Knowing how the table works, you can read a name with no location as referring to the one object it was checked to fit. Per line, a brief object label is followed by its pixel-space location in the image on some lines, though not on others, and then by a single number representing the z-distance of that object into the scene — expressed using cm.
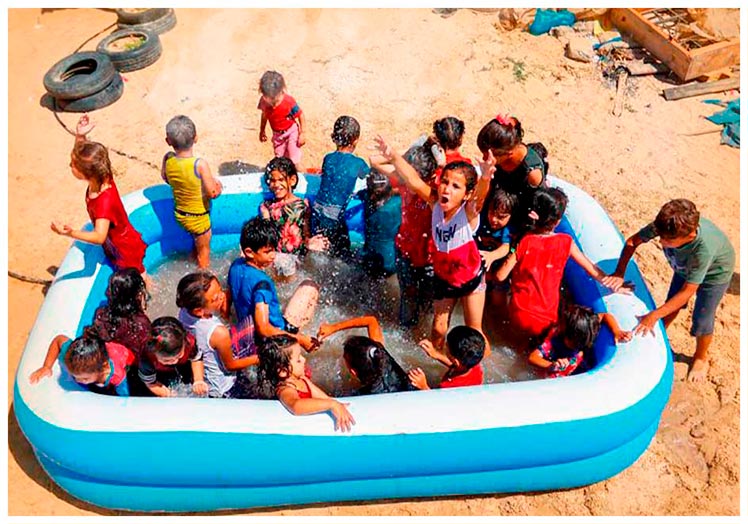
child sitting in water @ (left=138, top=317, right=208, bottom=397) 343
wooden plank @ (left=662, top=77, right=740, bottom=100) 693
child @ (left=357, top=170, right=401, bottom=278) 442
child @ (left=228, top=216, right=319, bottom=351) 381
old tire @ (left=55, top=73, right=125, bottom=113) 705
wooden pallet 700
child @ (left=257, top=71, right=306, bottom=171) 510
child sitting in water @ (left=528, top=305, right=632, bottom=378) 376
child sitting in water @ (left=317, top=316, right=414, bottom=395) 360
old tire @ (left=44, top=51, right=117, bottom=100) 696
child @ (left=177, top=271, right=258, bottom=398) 356
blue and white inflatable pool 343
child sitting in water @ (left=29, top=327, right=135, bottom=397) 339
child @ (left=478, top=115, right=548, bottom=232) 391
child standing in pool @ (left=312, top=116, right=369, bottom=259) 455
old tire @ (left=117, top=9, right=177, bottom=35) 807
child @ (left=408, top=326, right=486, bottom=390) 361
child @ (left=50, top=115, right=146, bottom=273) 406
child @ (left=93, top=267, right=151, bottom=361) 374
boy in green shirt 364
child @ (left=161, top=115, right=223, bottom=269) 438
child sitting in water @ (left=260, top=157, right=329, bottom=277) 459
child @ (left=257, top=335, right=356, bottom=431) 345
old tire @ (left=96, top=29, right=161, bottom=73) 746
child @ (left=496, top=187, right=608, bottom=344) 400
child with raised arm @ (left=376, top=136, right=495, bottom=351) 354
